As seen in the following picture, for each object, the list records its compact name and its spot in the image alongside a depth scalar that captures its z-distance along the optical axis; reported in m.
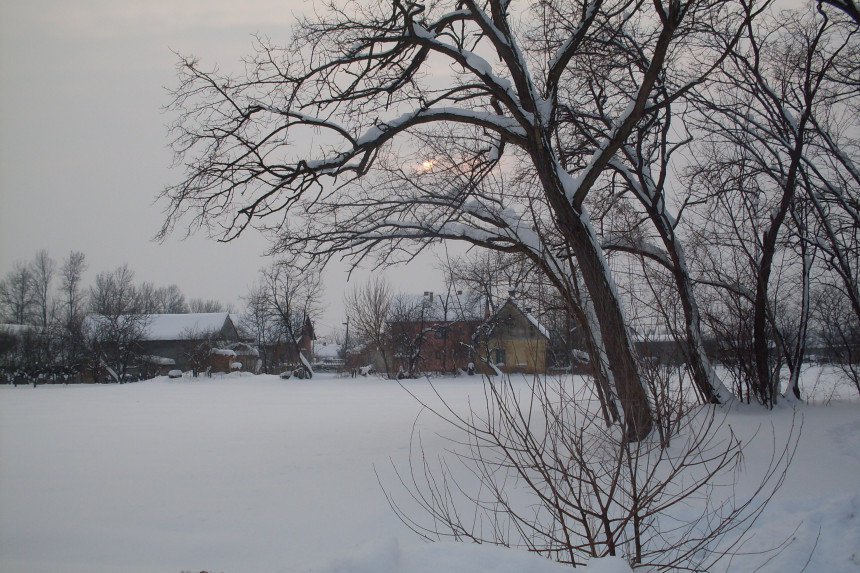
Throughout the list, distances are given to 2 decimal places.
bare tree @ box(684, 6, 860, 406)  8.34
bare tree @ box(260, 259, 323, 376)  38.41
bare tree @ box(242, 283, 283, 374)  44.31
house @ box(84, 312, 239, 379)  35.56
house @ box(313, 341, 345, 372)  57.09
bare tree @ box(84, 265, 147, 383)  34.88
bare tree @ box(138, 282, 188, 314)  57.51
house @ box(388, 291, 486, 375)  34.88
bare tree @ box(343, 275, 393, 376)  32.81
